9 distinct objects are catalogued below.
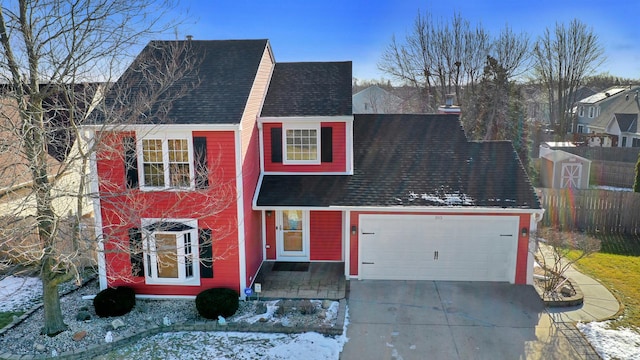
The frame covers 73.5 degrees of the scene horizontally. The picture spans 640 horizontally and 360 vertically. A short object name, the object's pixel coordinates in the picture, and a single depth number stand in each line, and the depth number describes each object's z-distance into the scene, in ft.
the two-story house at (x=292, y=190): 35.40
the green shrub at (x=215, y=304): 33.94
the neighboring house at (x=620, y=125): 113.70
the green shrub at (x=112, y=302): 34.45
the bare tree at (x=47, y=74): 27.63
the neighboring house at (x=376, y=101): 132.12
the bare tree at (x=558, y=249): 37.88
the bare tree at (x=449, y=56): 99.66
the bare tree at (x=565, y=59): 118.11
